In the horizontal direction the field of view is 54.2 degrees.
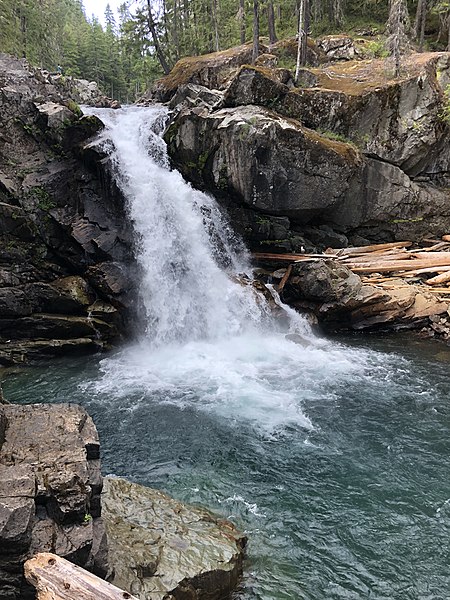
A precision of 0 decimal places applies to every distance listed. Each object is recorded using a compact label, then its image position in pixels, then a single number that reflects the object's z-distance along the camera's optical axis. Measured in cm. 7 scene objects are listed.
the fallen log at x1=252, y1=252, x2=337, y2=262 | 1895
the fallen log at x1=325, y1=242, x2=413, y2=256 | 2005
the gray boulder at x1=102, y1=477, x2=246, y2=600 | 559
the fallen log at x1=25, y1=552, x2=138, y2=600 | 328
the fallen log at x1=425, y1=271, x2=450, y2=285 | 1795
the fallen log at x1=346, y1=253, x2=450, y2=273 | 1898
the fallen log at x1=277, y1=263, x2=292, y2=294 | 1820
